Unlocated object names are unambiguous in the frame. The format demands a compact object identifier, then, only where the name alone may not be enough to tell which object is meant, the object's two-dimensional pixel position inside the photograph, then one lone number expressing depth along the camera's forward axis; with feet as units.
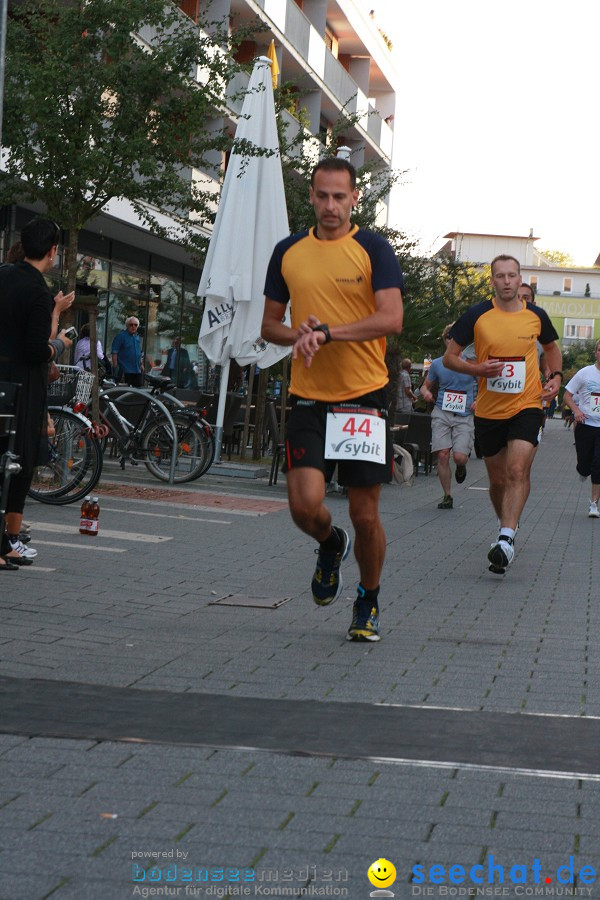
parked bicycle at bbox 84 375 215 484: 51.08
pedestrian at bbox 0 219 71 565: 27.30
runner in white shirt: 49.96
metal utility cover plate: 25.77
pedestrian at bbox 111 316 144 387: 78.43
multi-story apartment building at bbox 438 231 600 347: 467.93
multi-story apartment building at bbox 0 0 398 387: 95.45
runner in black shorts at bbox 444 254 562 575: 31.99
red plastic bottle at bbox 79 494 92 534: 33.60
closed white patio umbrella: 54.44
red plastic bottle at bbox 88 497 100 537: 33.50
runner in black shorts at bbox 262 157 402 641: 20.70
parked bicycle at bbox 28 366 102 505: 39.47
